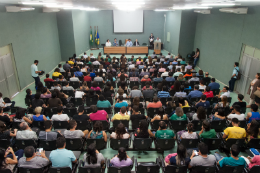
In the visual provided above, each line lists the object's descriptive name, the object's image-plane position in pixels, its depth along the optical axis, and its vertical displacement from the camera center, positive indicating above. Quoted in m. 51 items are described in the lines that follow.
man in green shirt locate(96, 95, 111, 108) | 5.96 -2.27
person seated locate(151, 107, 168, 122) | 5.02 -2.24
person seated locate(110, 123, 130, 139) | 4.24 -2.29
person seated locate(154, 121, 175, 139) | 4.39 -2.31
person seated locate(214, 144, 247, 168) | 3.39 -2.27
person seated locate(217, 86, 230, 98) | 6.50 -2.13
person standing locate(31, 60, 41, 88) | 8.66 -1.93
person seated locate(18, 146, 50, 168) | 3.35 -2.28
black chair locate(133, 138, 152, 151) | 4.32 -2.52
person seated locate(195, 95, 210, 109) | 5.94 -2.25
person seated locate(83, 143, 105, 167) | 3.36 -2.24
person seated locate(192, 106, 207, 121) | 5.06 -2.20
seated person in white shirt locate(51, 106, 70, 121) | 5.04 -2.26
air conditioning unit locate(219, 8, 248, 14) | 7.82 +0.61
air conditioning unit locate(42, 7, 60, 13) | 11.24 +0.85
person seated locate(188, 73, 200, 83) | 8.26 -2.15
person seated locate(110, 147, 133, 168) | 3.43 -2.32
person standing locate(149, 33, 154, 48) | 18.70 -1.24
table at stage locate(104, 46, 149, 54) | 17.33 -2.10
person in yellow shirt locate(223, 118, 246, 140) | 4.38 -2.29
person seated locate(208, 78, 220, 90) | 7.54 -2.22
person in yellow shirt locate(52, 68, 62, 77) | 8.91 -2.11
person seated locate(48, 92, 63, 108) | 5.93 -2.22
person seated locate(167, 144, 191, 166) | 3.33 -2.22
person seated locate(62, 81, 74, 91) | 7.23 -2.21
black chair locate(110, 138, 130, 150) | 4.31 -2.51
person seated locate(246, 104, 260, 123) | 5.20 -2.26
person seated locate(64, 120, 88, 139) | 4.31 -2.28
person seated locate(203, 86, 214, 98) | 6.58 -2.17
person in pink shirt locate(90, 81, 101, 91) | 7.11 -2.20
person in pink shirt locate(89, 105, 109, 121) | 5.19 -2.28
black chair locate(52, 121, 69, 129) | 5.00 -2.45
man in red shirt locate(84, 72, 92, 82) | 8.59 -2.22
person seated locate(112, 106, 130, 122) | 5.07 -2.26
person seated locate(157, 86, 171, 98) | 6.65 -2.23
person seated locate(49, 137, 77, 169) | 3.47 -2.24
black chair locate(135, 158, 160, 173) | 3.38 -2.37
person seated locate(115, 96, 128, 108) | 5.75 -2.20
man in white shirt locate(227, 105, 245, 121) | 5.11 -2.24
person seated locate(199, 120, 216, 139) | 4.36 -2.29
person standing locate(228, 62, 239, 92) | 8.59 -2.19
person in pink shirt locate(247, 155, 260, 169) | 3.56 -2.36
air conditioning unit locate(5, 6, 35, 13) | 7.50 +0.60
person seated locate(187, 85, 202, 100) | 6.57 -2.19
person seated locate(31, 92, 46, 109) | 5.91 -2.23
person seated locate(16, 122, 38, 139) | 4.29 -2.28
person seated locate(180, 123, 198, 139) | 4.30 -2.30
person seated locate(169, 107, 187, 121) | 5.04 -2.25
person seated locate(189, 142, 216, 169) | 3.48 -2.28
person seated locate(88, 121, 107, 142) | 4.25 -2.28
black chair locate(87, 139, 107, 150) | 4.25 -2.48
